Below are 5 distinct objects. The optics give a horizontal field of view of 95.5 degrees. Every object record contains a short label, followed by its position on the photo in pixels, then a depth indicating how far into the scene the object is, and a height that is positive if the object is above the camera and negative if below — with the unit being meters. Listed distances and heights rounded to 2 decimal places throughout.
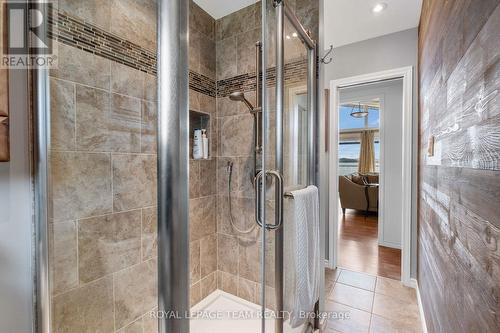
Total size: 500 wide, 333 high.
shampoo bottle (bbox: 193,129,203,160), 1.83 +0.13
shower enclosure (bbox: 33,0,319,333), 0.61 +0.03
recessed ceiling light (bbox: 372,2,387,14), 1.96 +1.36
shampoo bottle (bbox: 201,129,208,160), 1.86 +0.15
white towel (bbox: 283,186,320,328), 1.23 -0.52
